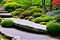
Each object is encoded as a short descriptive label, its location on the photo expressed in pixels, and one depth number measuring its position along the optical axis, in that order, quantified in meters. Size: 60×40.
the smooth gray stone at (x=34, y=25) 16.21
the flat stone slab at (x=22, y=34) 13.73
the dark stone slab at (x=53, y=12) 22.87
